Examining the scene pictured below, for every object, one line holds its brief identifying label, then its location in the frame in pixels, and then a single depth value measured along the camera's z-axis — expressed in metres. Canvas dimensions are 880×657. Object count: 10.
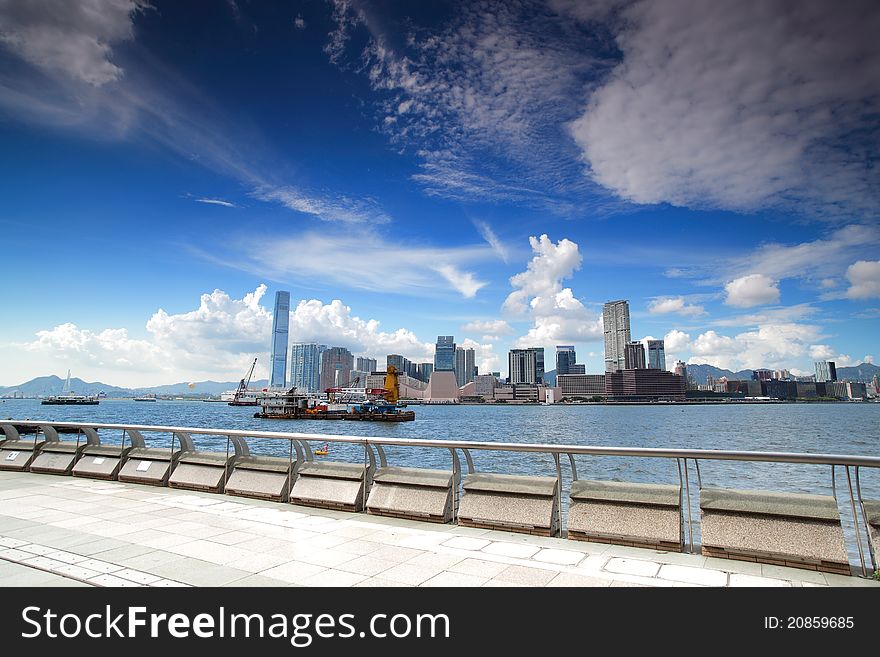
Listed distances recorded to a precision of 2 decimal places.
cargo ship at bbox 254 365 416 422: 115.38
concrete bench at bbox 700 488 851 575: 5.88
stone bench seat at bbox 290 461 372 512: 9.29
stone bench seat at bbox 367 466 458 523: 8.52
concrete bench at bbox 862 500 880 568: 5.66
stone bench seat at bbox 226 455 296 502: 10.14
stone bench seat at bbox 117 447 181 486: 11.91
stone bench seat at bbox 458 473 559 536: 7.65
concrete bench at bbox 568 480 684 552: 6.83
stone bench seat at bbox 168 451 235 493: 11.07
